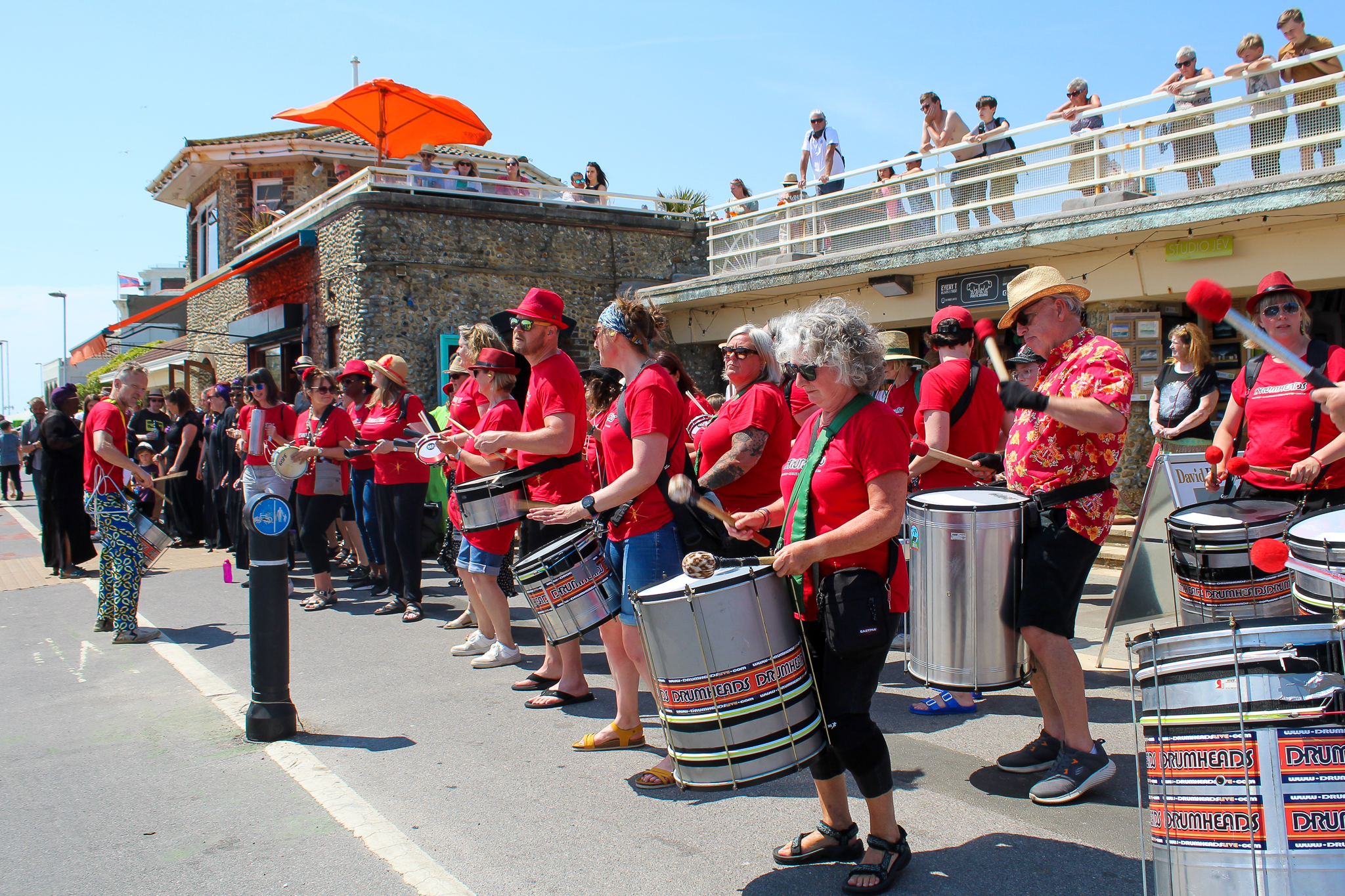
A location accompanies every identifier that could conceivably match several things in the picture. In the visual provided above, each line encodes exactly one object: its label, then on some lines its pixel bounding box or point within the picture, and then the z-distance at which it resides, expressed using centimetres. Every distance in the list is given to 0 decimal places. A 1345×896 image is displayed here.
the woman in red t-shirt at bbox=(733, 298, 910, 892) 293
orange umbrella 1780
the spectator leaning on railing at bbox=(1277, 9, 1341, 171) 831
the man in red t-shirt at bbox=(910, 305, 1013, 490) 501
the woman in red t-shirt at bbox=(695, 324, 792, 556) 414
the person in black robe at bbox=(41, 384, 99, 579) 962
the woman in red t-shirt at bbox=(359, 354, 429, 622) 735
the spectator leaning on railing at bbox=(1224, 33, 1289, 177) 873
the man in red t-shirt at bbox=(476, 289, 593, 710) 478
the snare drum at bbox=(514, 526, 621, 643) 427
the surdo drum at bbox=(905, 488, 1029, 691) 365
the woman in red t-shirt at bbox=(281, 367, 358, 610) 825
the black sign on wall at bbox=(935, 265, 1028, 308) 1147
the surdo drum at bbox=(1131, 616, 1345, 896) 212
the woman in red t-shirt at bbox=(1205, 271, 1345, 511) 442
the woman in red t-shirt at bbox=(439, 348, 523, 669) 570
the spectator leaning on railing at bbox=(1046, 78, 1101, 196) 1034
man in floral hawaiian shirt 355
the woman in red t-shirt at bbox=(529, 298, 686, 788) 394
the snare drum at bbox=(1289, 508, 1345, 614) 269
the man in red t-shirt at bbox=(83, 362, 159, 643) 692
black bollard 461
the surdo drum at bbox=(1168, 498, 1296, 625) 392
